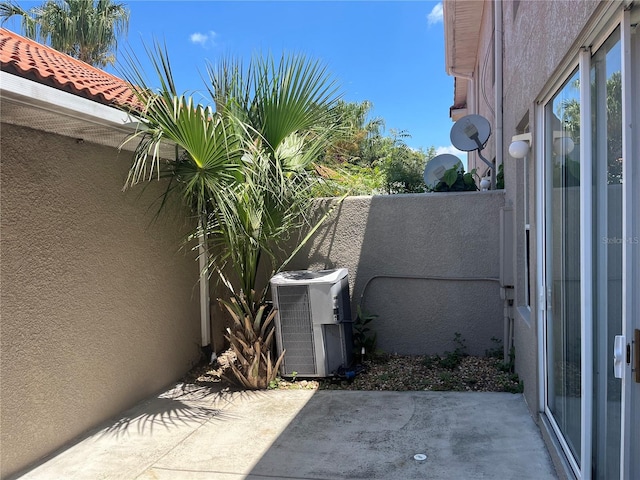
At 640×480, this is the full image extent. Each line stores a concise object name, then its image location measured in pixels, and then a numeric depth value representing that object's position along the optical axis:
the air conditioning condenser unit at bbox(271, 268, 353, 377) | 5.57
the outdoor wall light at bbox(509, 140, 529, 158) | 4.36
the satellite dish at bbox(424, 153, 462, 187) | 7.21
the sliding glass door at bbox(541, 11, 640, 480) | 2.12
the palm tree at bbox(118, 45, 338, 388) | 4.54
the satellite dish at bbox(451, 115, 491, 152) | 6.95
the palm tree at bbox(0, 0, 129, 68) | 16.73
